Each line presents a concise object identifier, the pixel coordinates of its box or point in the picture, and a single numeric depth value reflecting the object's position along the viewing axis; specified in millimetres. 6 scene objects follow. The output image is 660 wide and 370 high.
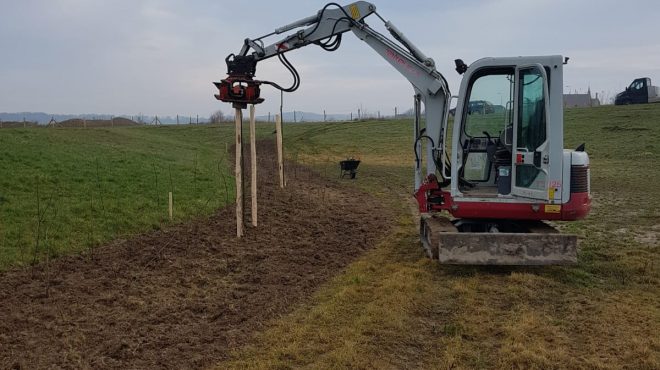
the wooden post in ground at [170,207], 9139
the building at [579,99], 64438
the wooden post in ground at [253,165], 8492
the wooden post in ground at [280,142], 12870
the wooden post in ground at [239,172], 8031
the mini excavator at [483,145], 6281
